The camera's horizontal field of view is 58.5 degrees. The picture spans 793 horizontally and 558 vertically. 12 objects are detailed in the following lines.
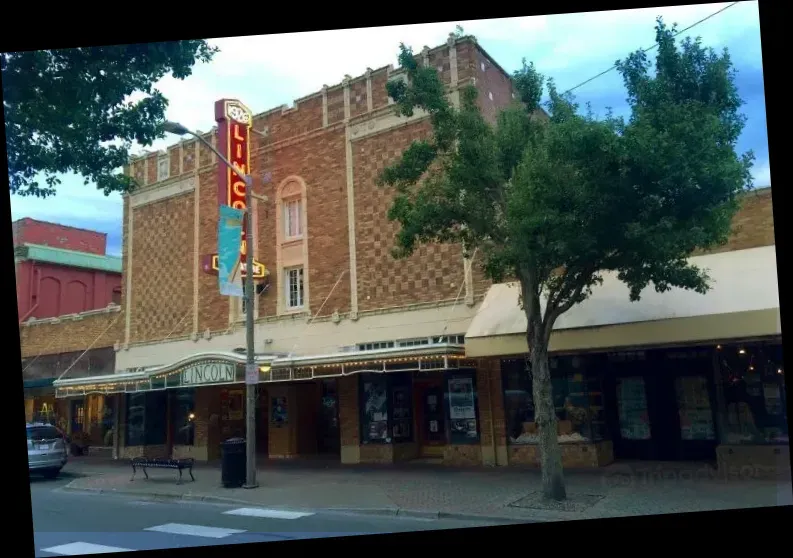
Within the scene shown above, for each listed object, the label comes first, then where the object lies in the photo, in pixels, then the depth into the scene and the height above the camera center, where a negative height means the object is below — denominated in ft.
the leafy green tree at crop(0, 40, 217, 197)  33.81 +12.66
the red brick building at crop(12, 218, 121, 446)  80.84 +5.09
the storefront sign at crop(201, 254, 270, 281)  68.90 +8.25
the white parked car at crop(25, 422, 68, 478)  64.03 -8.08
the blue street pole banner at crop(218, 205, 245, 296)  58.41 +8.74
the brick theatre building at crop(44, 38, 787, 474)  47.62 +1.11
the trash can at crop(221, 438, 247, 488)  52.39 -8.33
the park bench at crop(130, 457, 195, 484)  55.01 -8.51
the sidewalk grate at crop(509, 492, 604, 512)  38.84 -9.25
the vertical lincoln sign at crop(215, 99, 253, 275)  67.77 +20.02
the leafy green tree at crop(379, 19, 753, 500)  36.81 +8.01
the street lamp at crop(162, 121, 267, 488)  51.03 -3.30
